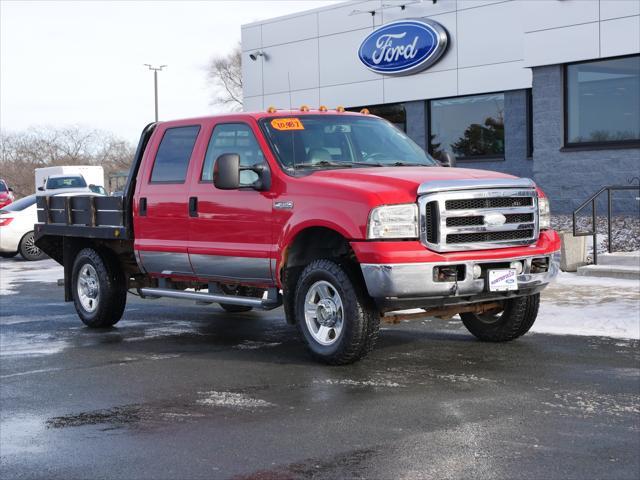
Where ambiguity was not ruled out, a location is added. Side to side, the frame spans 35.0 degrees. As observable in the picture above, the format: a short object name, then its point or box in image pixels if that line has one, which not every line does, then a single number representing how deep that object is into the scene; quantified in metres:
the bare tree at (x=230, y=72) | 82.12
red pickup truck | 8.15
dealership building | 21.41
